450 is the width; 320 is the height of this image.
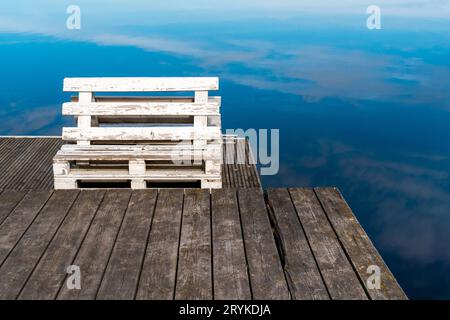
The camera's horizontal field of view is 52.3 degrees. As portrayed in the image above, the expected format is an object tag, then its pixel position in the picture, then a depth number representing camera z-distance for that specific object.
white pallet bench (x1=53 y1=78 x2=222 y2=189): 5.22
